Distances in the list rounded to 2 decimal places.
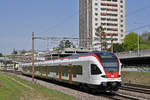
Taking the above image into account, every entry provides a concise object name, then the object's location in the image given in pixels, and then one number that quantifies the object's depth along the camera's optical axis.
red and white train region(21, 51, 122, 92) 20.42
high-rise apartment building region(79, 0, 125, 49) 124.50
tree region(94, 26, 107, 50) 92.81
